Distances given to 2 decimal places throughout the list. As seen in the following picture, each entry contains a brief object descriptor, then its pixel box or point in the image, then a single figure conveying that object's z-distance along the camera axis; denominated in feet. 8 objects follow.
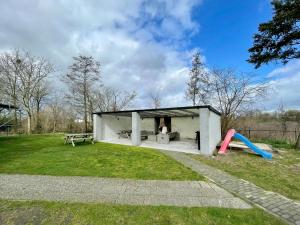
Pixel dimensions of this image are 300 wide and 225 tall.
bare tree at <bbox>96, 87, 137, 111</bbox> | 81.48
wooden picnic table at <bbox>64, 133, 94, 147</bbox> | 38.04
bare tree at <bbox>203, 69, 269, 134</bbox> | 52.60
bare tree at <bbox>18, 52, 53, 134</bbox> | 70.59
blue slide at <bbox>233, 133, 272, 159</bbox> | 27.62
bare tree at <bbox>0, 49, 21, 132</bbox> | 67.82
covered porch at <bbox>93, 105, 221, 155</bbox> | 29.37
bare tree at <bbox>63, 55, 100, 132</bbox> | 66.64
